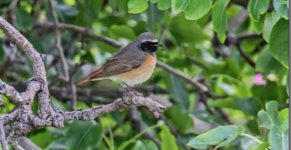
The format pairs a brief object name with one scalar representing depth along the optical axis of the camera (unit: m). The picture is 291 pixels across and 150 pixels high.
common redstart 8.31
